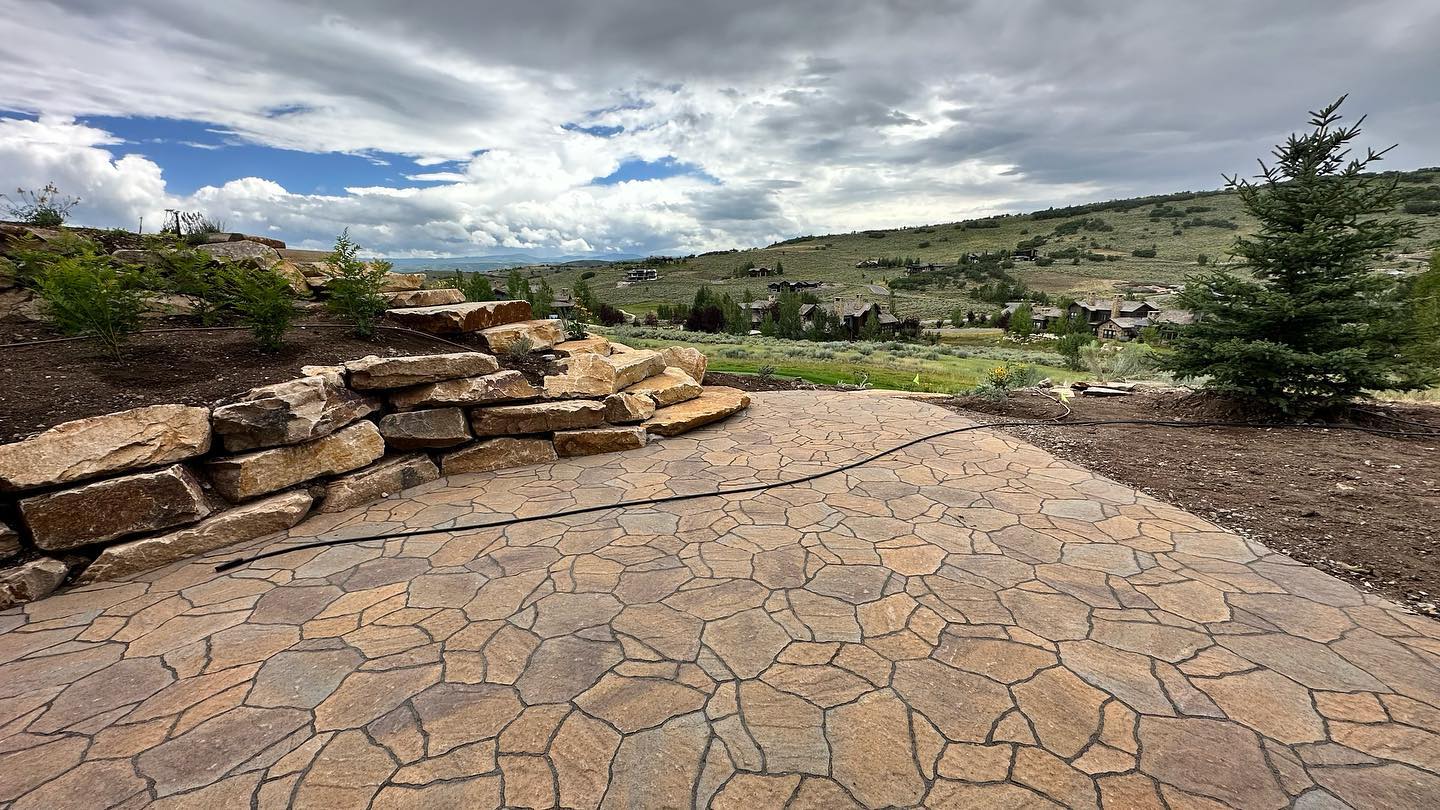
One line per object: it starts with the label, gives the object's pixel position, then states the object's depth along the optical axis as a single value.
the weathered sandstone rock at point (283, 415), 3.52
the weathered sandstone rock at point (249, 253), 6.04
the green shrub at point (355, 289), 5.22
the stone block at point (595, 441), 5.10
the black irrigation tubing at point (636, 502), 3.27
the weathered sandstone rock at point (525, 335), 5.91
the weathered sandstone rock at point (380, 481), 3.94
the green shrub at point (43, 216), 5.79
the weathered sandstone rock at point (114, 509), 2.86
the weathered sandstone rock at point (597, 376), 5.38
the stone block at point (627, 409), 5.36
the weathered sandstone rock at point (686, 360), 7.50
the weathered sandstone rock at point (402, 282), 7.01
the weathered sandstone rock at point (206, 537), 3.02
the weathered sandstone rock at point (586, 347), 6.57
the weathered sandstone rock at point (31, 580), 2.75
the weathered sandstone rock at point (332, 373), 4.13
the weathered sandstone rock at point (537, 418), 4.78
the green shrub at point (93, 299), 3.77
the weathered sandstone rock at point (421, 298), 6.73
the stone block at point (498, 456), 4.67
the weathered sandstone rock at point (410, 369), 4.29
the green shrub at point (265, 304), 4.49
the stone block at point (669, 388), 6.11
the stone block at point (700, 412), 5.71
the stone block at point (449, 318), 5.91
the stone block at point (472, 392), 4.51
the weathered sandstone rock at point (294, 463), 3.50
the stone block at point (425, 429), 4.38
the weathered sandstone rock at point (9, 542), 2.81
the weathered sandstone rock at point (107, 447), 2.85
